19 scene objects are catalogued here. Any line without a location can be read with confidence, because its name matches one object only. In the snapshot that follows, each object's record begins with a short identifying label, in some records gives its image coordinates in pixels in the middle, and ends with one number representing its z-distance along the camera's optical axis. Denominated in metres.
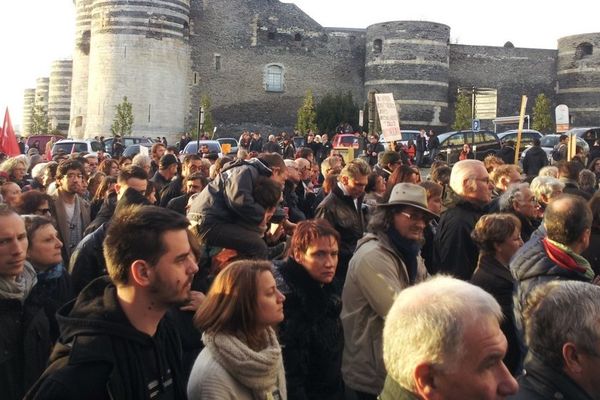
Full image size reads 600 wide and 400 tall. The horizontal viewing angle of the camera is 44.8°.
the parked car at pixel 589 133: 25.02
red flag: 13.52
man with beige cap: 4.07
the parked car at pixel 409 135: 29.66
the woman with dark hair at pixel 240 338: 2.98
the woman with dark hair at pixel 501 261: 4.48
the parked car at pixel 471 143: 26.31
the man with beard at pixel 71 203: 7.10
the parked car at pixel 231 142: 28.59
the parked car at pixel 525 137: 27.02
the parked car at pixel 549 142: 26.16
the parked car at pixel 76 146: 25.38
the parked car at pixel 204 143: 23.67
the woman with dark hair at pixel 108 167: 10.33
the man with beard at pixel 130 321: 2.60
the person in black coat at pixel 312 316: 4.01
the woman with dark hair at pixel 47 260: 4.33
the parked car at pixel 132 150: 22.55
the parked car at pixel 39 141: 29.60
